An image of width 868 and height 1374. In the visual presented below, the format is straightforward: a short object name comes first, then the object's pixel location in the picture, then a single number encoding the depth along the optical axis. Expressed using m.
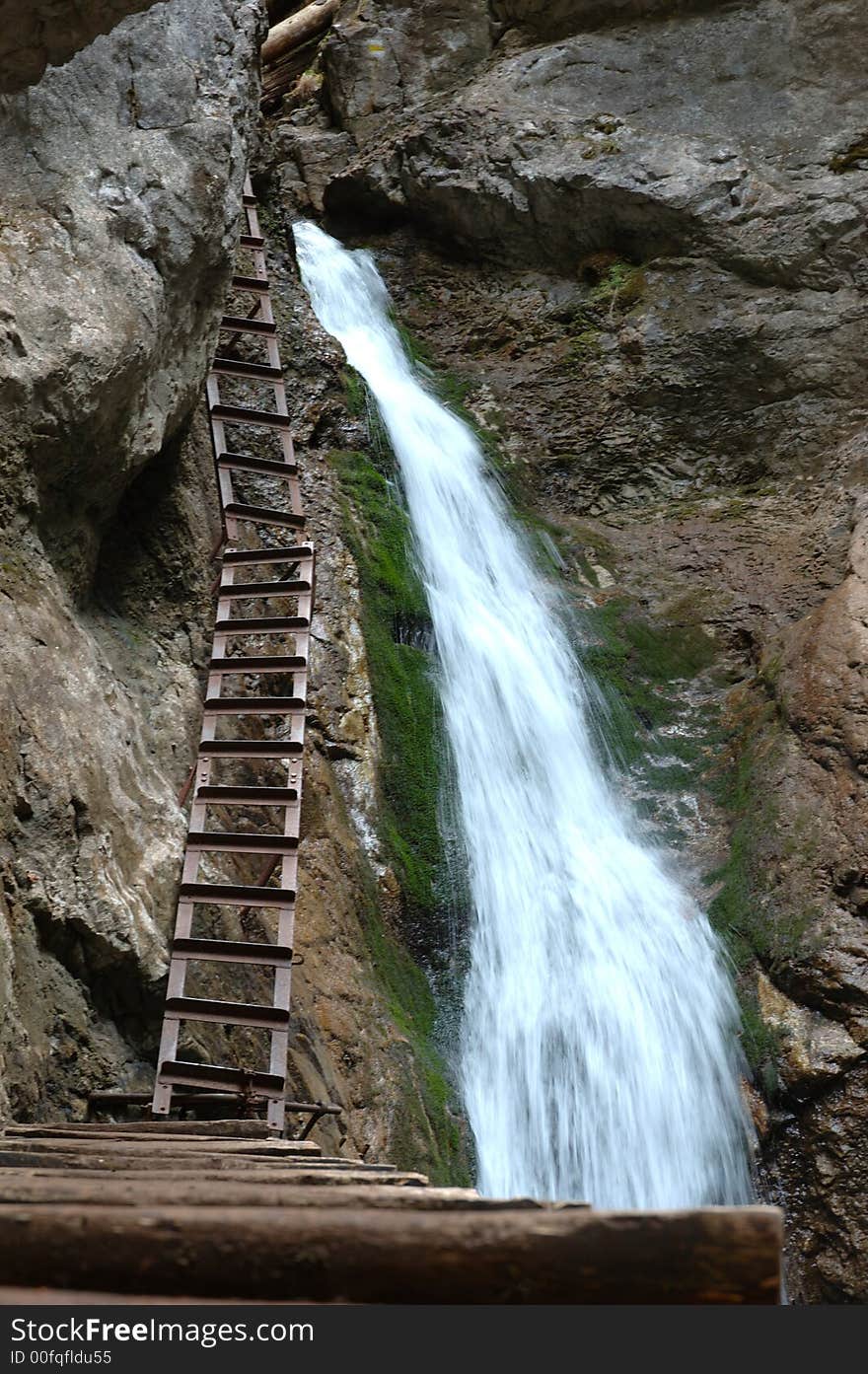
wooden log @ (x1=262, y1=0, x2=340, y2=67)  18.70
